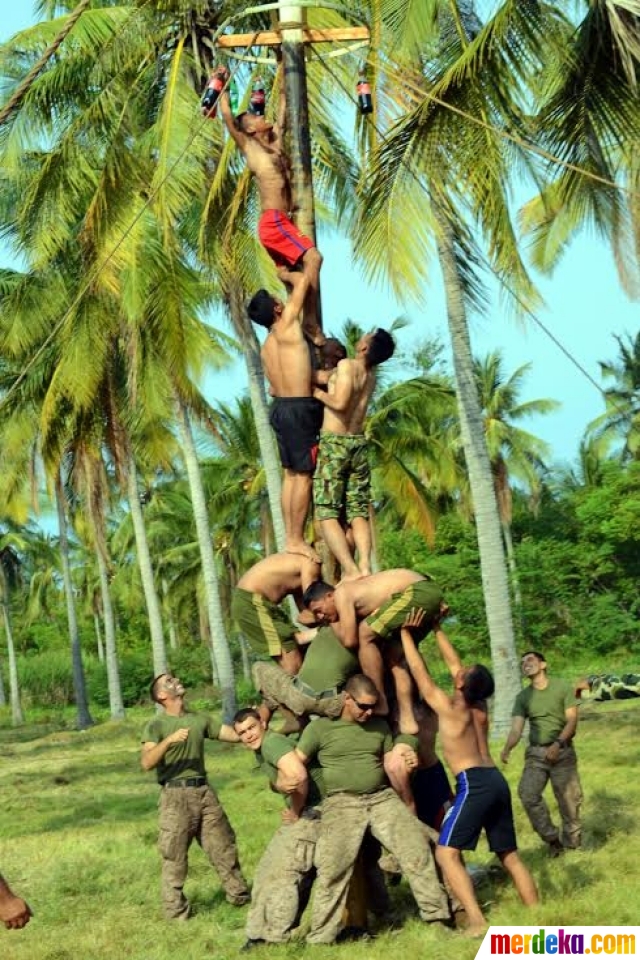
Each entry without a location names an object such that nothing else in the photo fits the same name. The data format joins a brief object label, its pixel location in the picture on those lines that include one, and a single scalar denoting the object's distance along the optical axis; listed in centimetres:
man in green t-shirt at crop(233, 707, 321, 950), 945
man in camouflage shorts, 973
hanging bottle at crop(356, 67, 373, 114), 999
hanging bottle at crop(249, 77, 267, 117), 1009
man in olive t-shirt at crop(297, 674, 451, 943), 921
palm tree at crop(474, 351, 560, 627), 4672
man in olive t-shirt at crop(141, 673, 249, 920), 1114
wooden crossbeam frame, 1000
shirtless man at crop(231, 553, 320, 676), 987
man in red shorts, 970
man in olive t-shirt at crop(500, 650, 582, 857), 1220
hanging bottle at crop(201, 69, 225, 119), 973
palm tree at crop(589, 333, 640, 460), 4962
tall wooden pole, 1006
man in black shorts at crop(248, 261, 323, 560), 969
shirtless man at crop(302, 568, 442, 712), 934
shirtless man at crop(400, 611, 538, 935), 926
